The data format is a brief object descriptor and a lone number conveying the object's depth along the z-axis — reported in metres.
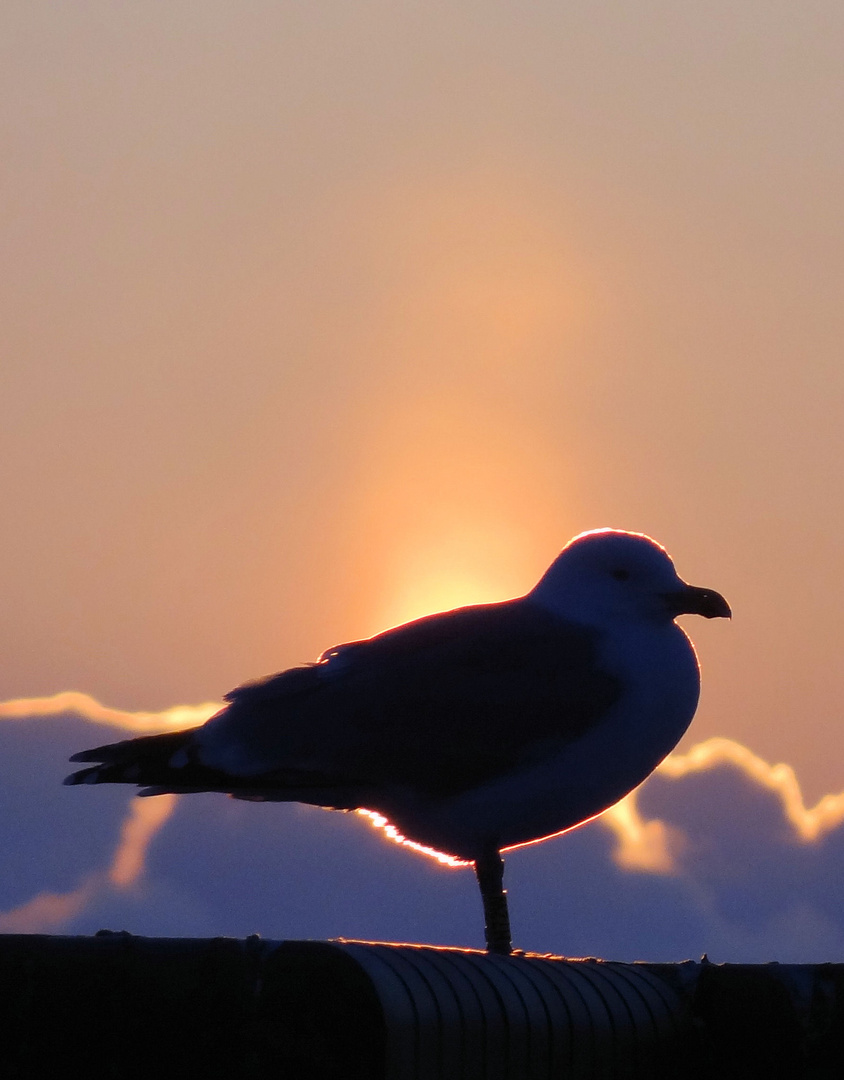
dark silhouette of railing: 10.98
